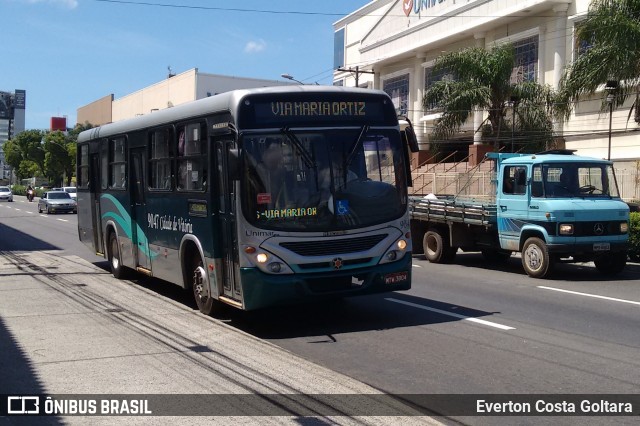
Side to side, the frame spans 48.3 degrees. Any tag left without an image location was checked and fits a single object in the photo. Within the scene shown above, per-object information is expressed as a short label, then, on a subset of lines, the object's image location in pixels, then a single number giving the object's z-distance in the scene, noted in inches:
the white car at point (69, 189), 2228.6
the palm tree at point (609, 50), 766.5
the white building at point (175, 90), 2849.4
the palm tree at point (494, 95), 1250.6
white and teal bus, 350.9
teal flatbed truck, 547.5
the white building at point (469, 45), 1202.6
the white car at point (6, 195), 2755.9
